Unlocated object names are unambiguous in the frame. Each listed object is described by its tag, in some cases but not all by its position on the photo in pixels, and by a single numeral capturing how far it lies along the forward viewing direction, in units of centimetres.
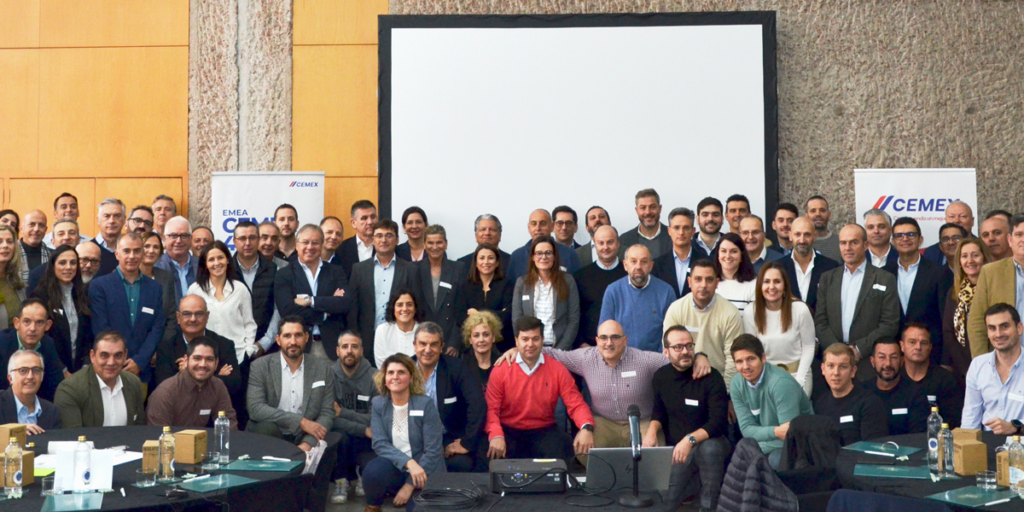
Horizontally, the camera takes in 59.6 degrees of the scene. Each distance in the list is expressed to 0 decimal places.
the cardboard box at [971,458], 346
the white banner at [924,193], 704
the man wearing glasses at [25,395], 427
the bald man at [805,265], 553
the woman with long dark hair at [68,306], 514
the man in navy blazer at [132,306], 526
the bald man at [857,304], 521
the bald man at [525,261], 597
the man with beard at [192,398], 478
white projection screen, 752
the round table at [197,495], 307
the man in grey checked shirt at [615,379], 509
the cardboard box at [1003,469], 326
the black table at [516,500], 322
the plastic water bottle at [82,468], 317
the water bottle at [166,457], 340
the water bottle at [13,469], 315
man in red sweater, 514
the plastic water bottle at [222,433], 382
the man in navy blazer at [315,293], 559
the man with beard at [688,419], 468
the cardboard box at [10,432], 347
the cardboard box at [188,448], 363
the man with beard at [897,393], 478
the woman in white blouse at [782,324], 500
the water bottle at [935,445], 348
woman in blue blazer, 470
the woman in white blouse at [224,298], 545
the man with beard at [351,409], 520
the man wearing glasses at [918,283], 541
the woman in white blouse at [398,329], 540
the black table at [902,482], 319
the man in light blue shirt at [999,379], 431
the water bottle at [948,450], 351
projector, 342
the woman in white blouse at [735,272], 532
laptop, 341
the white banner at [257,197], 723
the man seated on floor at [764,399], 467
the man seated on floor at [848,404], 452
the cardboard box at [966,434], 361
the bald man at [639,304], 538
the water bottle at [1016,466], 319
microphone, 317
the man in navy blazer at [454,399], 510
